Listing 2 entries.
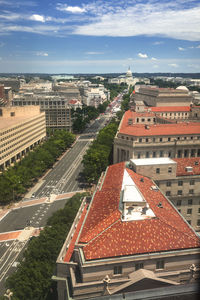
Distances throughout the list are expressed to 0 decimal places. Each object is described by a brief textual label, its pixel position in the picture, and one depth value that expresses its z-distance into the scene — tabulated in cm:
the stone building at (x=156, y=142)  7650
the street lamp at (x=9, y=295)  3219
